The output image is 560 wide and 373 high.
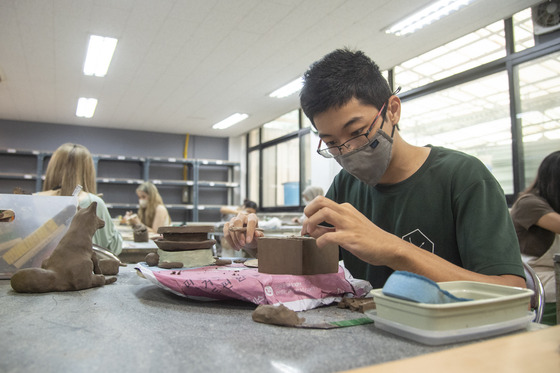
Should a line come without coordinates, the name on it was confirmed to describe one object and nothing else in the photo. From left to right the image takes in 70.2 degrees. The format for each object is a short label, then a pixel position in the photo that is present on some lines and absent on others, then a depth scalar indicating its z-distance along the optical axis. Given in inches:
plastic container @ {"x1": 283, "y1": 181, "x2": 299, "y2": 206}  299.0
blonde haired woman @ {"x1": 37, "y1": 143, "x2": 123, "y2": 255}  92.0
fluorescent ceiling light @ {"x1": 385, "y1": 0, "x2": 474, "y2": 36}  144.1
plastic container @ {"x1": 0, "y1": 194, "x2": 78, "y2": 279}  53.7
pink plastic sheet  34.0
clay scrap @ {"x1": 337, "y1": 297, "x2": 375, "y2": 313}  31.7
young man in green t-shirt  36.2
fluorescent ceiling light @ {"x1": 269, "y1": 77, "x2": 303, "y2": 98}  235.4
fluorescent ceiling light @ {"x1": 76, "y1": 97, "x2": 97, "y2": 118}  265.6
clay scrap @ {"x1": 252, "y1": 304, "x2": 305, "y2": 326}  28.0
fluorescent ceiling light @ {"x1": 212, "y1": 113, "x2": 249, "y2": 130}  308.0
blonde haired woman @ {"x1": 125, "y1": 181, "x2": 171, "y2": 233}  210.1
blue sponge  24.2
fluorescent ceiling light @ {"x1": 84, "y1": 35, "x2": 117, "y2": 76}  176.7
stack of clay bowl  46.2
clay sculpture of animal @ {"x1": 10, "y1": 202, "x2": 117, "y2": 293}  43.0
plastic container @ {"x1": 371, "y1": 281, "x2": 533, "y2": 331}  23.3
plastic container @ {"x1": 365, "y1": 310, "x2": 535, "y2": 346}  23.0
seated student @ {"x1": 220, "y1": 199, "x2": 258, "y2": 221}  287.3
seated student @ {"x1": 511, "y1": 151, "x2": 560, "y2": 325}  90.1
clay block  37.1
